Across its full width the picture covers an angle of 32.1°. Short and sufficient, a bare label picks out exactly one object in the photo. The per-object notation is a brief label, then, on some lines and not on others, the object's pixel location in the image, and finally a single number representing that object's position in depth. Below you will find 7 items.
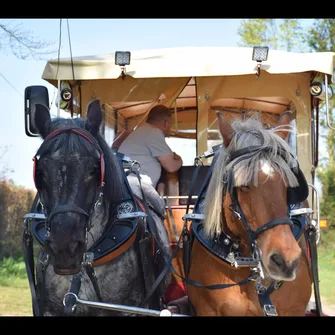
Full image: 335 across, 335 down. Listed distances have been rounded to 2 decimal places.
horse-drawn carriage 3.21
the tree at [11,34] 6.00
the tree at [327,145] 14.15
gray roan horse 3.16
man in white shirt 5.24
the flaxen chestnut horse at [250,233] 3.15
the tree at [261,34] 18.73
